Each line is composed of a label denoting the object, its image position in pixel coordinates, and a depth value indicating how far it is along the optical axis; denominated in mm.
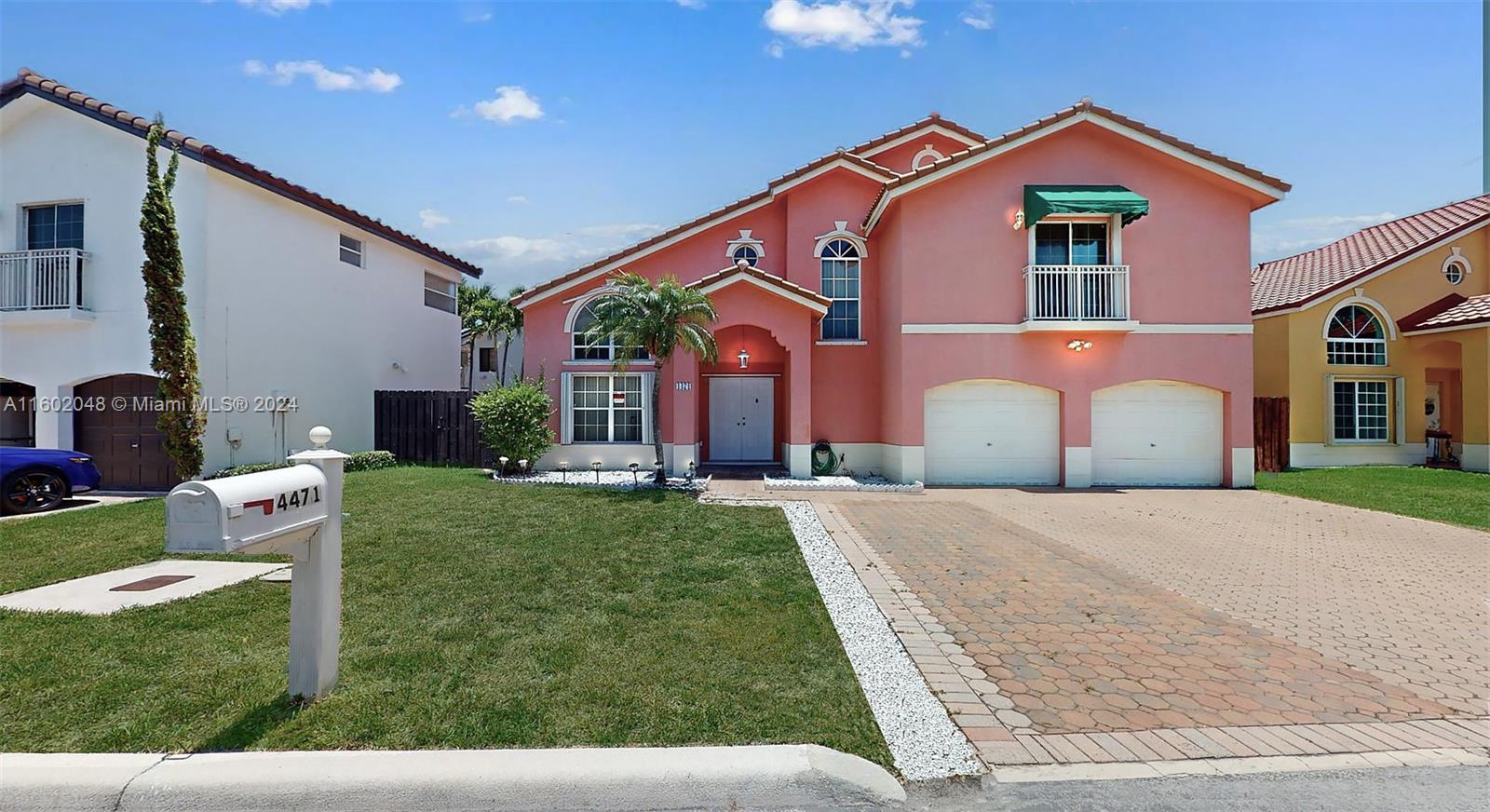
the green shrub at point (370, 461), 15656
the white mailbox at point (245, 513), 3127
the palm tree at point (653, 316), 12750
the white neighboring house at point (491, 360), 35562
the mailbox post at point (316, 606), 3930
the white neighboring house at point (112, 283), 13336
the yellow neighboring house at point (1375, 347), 18453
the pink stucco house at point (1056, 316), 14789
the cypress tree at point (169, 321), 12258
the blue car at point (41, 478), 11016
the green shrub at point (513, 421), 14555
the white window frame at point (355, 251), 17359
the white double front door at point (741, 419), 17797
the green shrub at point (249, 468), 13212
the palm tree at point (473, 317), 33281
